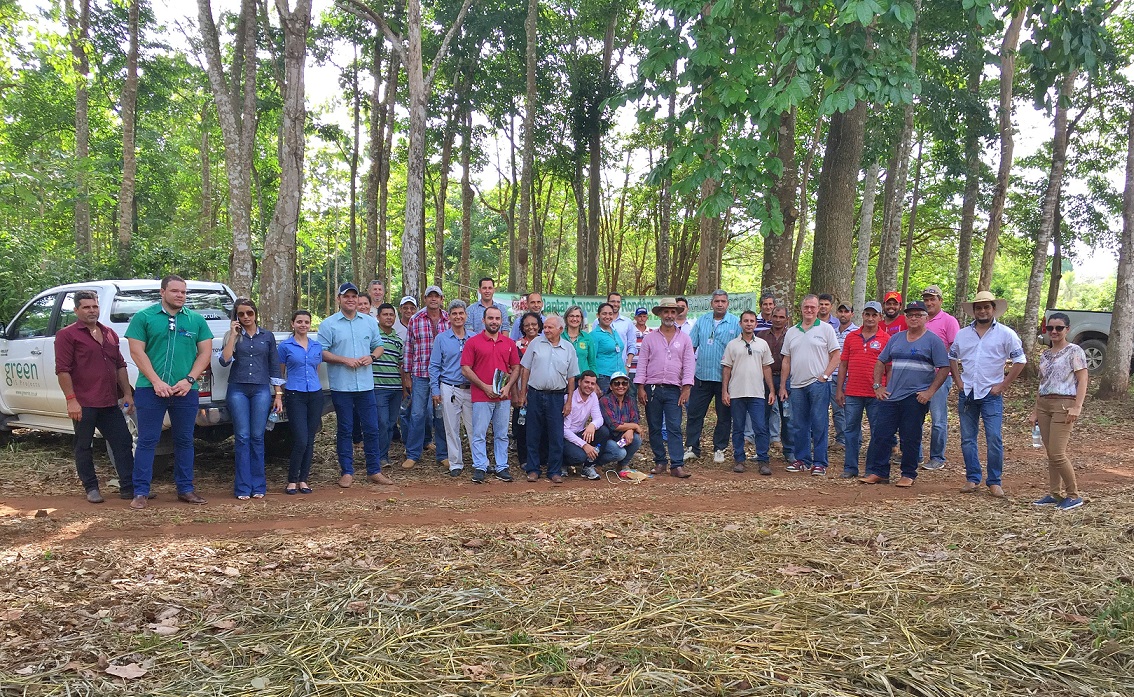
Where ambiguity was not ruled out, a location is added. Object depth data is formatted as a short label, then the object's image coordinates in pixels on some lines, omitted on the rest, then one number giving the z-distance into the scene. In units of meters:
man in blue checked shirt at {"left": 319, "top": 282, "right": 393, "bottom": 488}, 7.11
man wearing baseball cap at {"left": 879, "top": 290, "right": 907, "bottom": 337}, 8.02
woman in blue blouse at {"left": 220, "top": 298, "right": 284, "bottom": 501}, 6.45
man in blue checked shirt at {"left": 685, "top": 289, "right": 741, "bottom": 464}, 8.16
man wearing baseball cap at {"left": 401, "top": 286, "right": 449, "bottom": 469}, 8.07
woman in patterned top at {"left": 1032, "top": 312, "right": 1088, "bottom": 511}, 5.92
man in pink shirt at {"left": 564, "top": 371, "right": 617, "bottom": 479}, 7.62
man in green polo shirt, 5.98
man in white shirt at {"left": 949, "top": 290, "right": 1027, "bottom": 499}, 6.57
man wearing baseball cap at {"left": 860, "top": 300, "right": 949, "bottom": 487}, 6.88
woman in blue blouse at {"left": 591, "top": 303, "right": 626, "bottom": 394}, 8.09
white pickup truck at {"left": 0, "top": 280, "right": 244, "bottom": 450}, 6.74
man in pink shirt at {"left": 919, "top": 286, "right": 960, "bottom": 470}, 8.05
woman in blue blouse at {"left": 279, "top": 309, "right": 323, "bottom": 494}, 6.81
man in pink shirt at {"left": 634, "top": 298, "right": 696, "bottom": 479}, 7.71
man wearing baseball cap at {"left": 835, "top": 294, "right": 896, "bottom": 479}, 7.64
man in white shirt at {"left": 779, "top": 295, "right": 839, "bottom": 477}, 7.84
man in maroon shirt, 6.03
